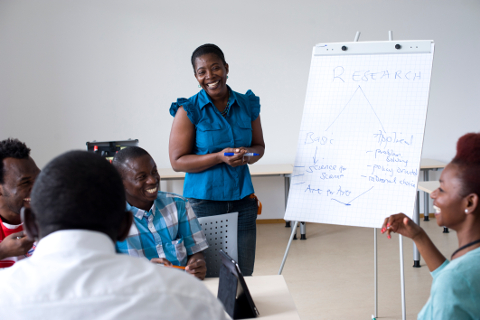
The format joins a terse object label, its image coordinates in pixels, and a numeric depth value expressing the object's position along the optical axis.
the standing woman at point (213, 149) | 2.11
